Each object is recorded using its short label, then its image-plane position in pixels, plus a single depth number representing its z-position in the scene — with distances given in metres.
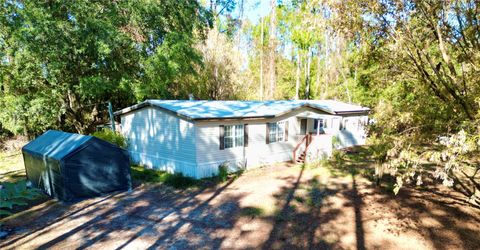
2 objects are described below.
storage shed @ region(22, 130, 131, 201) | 10.05
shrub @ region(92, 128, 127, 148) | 16.72
